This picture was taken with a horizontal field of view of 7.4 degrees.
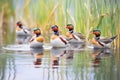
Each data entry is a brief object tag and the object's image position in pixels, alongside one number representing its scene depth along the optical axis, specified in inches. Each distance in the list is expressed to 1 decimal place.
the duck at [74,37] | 541.0
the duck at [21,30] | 629.9
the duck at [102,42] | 507.8
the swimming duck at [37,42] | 494.6
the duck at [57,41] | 501.7
